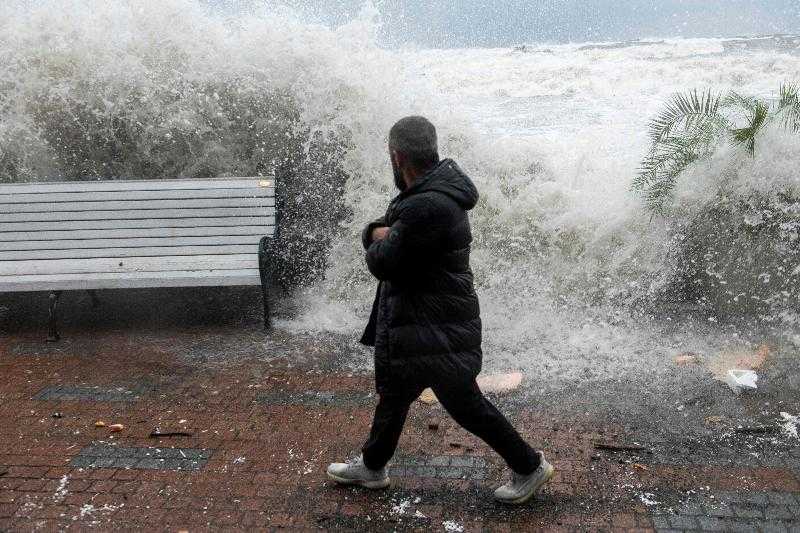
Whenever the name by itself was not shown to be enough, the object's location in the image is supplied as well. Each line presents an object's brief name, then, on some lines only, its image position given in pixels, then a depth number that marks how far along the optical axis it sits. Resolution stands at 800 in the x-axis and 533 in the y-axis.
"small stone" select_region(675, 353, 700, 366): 5.08
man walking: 2.99
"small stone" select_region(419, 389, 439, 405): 4.68
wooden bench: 6.15
